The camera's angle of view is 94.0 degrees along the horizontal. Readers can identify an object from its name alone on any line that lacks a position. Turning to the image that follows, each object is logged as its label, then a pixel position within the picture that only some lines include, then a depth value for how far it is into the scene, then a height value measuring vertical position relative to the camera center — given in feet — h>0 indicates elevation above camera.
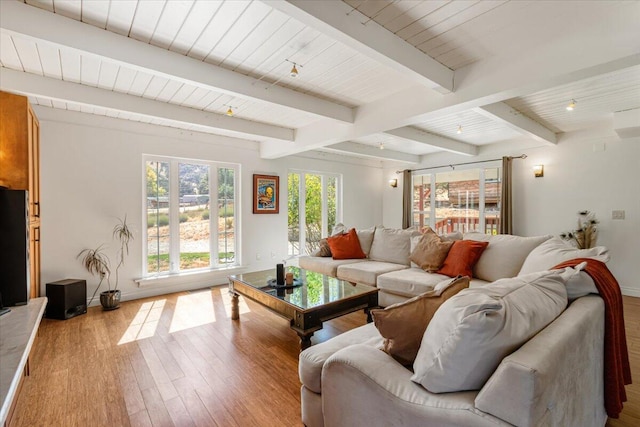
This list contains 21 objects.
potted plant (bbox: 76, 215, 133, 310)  12.15 -2.21
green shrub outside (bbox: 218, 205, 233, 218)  16.44 -0.13
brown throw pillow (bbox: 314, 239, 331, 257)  15.15 -2.08
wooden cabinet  8.60 +1.95
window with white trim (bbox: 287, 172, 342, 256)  19.71 +0.10
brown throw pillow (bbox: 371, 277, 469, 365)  4.22 -1.65
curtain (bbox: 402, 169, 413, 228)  22.89 +0.71
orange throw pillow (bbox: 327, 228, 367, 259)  14.46 -1.84
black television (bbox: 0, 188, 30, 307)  7.28 -0.95
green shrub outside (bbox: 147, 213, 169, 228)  14.20 -0.49
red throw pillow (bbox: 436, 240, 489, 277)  10.28 -1.71
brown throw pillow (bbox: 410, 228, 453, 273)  11.05 -1.62
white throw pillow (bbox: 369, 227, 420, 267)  13.46 -1.70
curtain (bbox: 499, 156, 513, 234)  17.43 +0.47
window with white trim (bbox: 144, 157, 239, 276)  14.37 -0.27
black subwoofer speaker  10.88 -3.29
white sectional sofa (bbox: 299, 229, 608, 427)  2.92 -2.19
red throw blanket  4.93 -2.24
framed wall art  17.40 +0.95
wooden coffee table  7.86 -2.60
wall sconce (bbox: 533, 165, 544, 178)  16.58 +2.13
